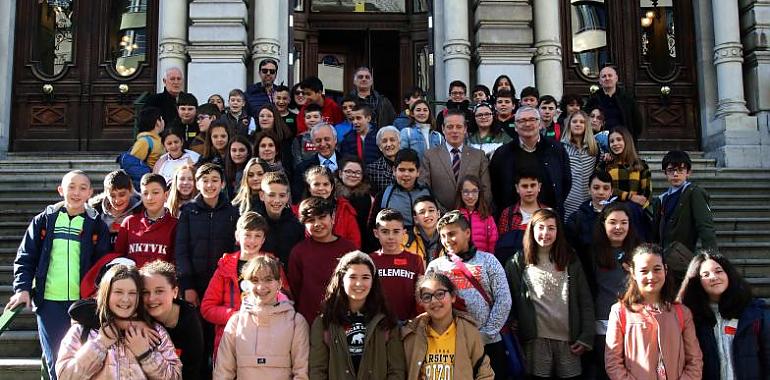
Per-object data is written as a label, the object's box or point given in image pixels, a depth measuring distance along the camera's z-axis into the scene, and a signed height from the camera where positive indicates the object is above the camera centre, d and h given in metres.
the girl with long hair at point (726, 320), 4.79 -0.41
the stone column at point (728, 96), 11.27 +2.46
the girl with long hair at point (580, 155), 6.87 +0.96
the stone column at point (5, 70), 11.66 +3.03
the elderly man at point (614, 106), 8.95 +1.81
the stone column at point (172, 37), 11.20 +3.37
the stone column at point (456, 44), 11.52 +3.29
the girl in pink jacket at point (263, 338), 4.42 -0.44
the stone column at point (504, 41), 11.55 +3.35
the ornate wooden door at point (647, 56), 12.42 +3.35
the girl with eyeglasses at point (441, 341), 4.57 -0.49
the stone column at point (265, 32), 11.37 +3.47
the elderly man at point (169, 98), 8.81 +1.95
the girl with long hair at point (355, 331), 4.48 -0.42
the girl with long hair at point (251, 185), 5.90 +0.61
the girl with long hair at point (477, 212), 5.79 +0.38
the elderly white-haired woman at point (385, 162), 6.62 +0.88
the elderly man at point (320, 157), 6.80 +0.96
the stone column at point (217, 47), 11.16 +3.21
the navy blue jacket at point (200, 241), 5.40 +0.16
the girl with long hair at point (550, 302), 5.10 -0.30
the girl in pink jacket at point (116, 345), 3.97 -0.43
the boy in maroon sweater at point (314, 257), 5.11 +0.03
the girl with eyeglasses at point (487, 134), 7.26 +1.23
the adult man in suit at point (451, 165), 6.54 +0.82
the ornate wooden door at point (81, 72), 12.02 +3.10
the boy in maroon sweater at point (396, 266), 5.09 -0.04
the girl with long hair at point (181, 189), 5.93 +0.59
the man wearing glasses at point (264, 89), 8.99 +2.09
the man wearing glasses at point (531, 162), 6.50 +0.83
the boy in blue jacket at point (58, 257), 5.25 +0.06
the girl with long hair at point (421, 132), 7.22 +1.24
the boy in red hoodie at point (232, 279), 4.91 -0.10
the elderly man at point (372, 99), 8.54 +1.85
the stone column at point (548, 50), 11.53 +3.19
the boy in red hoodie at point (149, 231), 5.49 +0.24
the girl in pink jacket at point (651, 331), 4.70 -0.46
